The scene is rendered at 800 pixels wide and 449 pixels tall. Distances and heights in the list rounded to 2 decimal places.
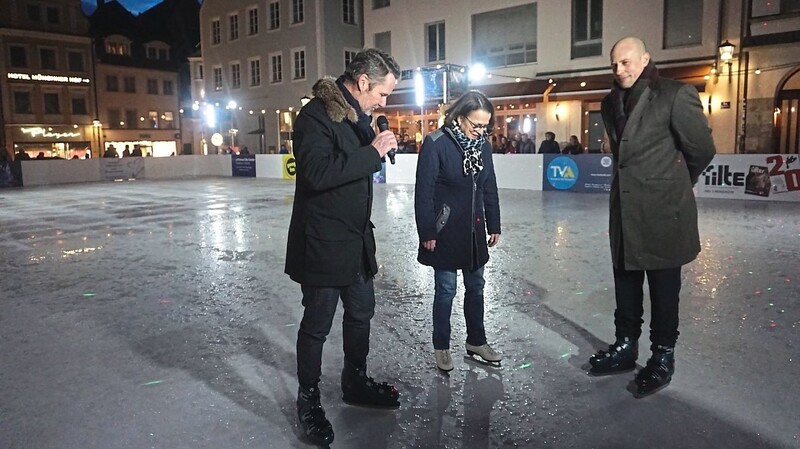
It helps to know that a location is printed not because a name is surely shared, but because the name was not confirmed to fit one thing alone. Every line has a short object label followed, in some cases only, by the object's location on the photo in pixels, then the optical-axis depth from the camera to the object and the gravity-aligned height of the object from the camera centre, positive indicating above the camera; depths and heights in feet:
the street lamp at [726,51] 57.75 +9.65
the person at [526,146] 63.10 +0.87
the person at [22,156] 87.15 +0.95
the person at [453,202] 12.57 -0.99
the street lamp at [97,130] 150.55 +7.87
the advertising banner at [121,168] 91.56 -1.07
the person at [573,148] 57.57 +0.53
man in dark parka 9.56 -0.76
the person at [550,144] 58.54 +0.96
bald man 11.40 -0.50
